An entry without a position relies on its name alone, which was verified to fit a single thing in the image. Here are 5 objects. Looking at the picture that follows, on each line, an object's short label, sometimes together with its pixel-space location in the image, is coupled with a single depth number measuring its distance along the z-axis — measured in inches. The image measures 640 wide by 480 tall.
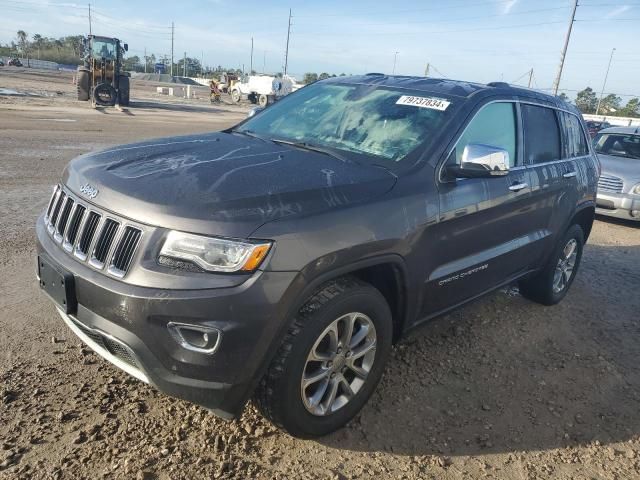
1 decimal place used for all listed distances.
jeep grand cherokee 88.0
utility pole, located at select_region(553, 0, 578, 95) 1371.8
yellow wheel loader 936.3
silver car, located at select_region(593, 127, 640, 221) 337.4
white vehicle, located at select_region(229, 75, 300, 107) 1610.5
